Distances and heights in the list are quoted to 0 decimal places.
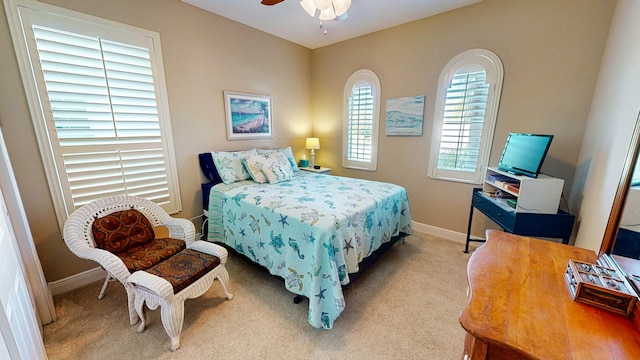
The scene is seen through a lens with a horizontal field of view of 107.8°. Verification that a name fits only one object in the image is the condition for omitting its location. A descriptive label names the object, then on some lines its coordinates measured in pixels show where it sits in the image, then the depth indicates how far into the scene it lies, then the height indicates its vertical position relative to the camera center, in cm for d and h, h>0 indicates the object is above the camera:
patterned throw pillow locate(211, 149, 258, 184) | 284 -41
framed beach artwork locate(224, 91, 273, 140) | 319 +24
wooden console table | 67 -59
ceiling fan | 189 +106
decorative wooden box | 76 -51
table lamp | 411 -19
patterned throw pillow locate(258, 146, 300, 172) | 352 -34
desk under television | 194 -66
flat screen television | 200 -18
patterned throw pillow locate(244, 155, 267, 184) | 287 -42
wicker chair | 157 -88
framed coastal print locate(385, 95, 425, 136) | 315 +25
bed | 169 -81
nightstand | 385 -61
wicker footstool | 154 -103
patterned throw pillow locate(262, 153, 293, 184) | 290 -46
